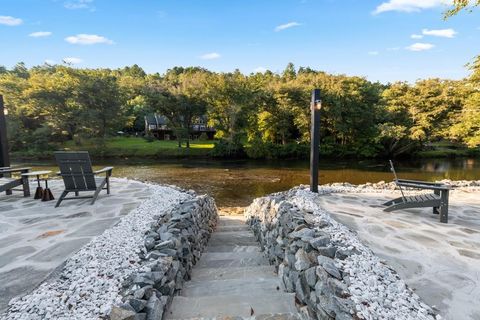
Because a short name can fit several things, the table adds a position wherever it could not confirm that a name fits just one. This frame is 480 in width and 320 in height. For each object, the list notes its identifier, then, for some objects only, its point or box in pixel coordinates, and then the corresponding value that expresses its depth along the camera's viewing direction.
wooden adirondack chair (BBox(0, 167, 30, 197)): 4.96
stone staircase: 2.06
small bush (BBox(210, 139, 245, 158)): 22.34
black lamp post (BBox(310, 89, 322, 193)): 5.78
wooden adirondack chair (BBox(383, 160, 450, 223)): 4.11
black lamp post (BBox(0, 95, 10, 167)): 6.11
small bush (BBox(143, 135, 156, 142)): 29.86
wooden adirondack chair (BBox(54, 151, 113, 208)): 4.67
